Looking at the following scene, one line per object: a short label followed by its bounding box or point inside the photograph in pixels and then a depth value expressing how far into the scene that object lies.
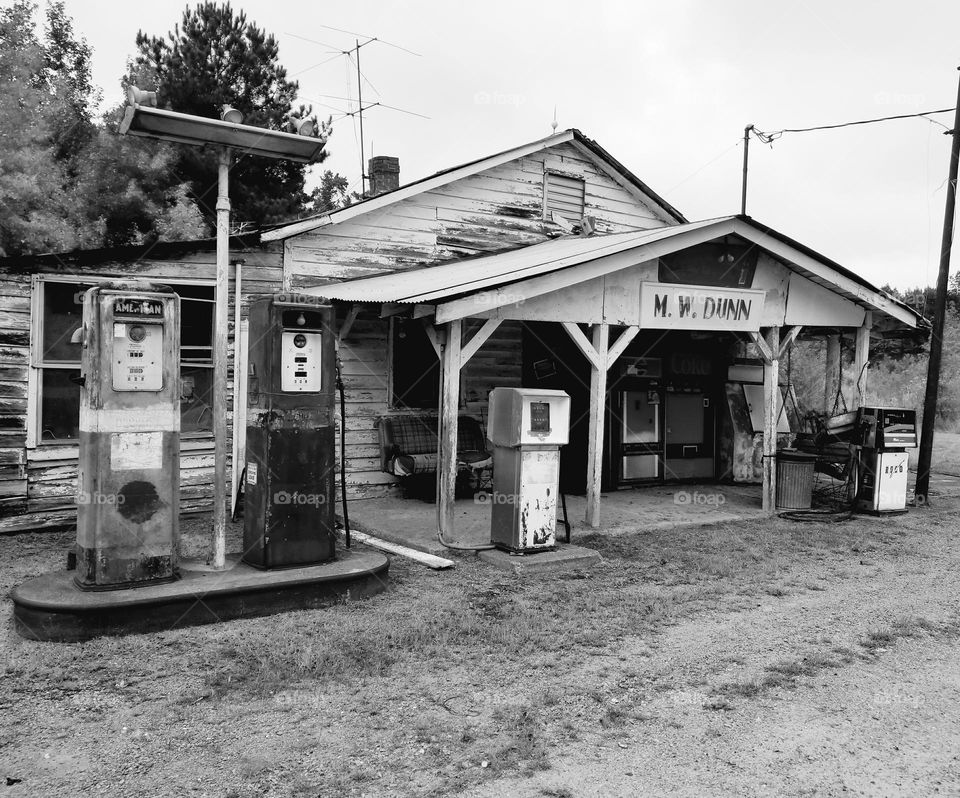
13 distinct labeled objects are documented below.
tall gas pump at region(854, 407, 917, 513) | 11.02
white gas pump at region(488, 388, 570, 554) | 7.89
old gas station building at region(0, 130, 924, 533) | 8.94
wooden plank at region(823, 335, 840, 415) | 12.37
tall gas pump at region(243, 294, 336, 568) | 6.40
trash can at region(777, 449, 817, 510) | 11.27
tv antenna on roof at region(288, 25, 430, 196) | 16.56
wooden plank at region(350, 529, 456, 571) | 7.67
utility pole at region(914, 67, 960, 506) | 12.08
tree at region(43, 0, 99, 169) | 28.44
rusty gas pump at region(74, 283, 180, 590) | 5.71
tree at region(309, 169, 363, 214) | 34.91
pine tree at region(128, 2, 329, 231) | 27.14
